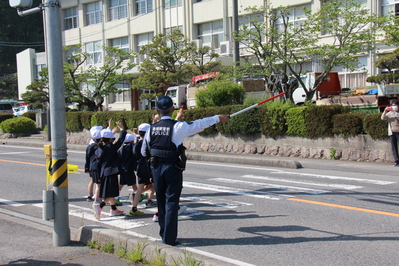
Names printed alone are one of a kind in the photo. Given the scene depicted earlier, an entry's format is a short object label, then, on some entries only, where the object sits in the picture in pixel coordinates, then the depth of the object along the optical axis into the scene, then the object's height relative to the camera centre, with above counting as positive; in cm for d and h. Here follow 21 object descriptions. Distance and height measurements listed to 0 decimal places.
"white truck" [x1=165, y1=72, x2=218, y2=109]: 2436 +193
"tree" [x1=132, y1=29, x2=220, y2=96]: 2820 +405
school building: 2711 +824
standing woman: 1243 -19
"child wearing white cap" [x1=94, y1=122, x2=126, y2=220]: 679 -64
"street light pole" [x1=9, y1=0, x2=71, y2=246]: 565 +3
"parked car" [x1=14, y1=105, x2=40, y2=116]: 4581 +183
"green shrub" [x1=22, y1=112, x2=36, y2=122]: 3659 +94
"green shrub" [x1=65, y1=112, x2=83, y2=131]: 2539 +18
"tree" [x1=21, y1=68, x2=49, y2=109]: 3422 +258
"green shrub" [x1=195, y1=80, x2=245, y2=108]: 1877 +120
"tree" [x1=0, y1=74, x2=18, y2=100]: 5753 +537
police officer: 516 -44
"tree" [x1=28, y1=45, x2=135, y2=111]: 2800 +302
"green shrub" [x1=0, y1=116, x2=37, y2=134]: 2948 +8
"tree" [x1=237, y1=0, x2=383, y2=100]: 1675 +313
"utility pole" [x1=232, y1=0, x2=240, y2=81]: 2012 +435
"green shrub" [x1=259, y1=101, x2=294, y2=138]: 1585 +6
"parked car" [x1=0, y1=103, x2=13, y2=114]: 4360 +191
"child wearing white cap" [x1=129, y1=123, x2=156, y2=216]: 732 -85
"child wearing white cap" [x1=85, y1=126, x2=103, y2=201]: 696 -56
